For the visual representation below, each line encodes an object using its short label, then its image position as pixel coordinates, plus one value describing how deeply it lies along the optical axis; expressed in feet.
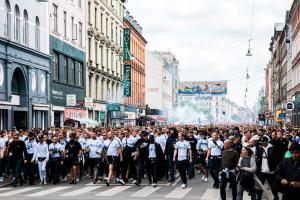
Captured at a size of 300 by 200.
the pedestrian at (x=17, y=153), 60.80
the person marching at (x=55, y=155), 63.16
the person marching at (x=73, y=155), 62.64
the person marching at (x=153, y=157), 60.26
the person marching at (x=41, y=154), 61.72
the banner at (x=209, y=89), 329.72
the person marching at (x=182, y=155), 58.54
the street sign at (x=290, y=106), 103.67
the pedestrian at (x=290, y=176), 28.30
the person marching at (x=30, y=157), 62.64
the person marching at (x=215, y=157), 58.44
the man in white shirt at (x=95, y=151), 64.34
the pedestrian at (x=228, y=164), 42.34
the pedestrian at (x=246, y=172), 39.96
